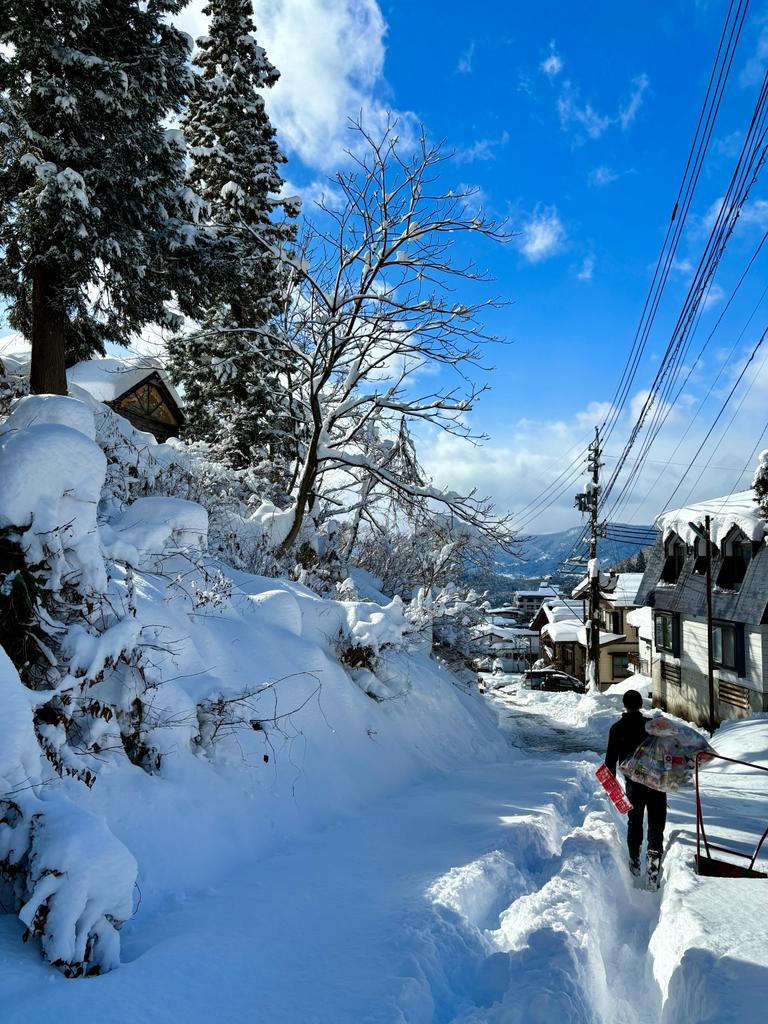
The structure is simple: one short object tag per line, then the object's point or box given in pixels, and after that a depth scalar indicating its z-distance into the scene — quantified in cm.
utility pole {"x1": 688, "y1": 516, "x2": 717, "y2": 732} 2178
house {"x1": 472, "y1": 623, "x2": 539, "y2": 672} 5616
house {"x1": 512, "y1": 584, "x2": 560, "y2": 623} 10338
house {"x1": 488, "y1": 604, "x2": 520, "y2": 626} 9062
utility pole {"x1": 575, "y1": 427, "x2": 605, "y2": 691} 2875
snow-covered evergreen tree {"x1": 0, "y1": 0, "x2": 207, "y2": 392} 934
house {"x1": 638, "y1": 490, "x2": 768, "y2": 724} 2134
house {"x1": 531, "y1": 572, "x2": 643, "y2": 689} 4694
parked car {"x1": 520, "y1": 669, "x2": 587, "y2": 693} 3697
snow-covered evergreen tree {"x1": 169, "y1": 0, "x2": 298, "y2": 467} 1772
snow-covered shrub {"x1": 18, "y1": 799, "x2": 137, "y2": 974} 259
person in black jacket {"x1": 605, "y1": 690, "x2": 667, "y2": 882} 581
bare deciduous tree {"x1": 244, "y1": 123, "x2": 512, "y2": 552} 941
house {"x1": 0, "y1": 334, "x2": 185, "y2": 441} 2008
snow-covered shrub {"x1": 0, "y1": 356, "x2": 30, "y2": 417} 772
